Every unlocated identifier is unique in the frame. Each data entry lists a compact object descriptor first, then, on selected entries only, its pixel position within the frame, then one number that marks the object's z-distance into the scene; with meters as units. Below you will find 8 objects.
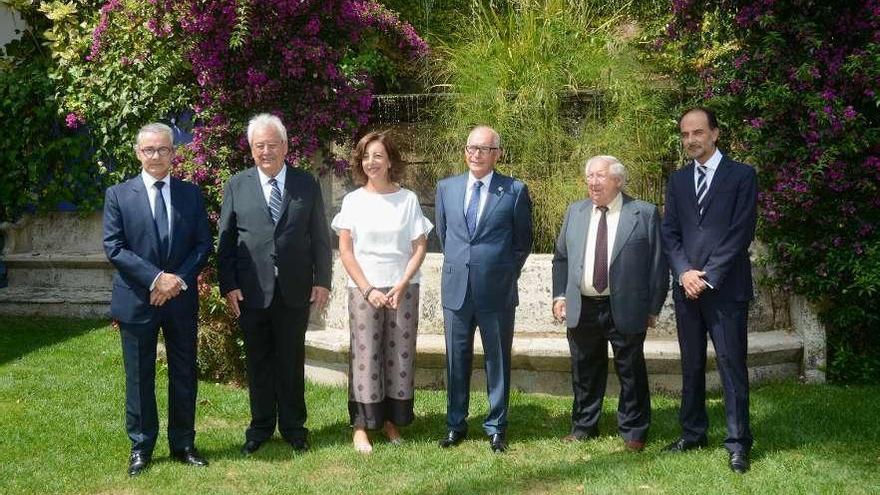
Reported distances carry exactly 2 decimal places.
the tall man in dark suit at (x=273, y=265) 5.12
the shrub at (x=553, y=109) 7.45
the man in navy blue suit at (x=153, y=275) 4.81
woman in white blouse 5.23
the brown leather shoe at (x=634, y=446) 5.22
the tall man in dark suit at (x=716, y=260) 4.82
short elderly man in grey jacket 5.12
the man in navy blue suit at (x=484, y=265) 5.20
